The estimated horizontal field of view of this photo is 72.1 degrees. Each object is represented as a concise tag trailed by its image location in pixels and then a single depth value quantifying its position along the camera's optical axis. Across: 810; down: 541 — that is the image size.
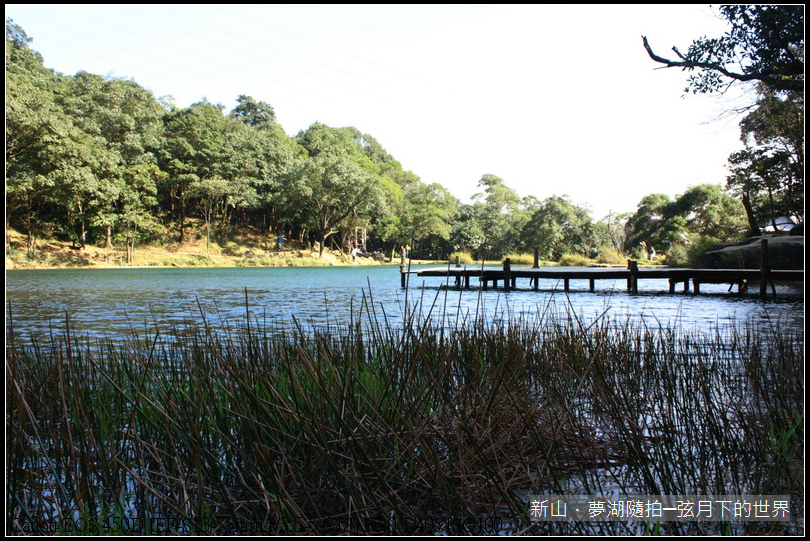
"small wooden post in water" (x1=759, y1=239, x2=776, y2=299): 11.48
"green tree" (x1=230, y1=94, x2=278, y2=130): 47.47
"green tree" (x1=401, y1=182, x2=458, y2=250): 39.22
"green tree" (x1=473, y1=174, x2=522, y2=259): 39.88
